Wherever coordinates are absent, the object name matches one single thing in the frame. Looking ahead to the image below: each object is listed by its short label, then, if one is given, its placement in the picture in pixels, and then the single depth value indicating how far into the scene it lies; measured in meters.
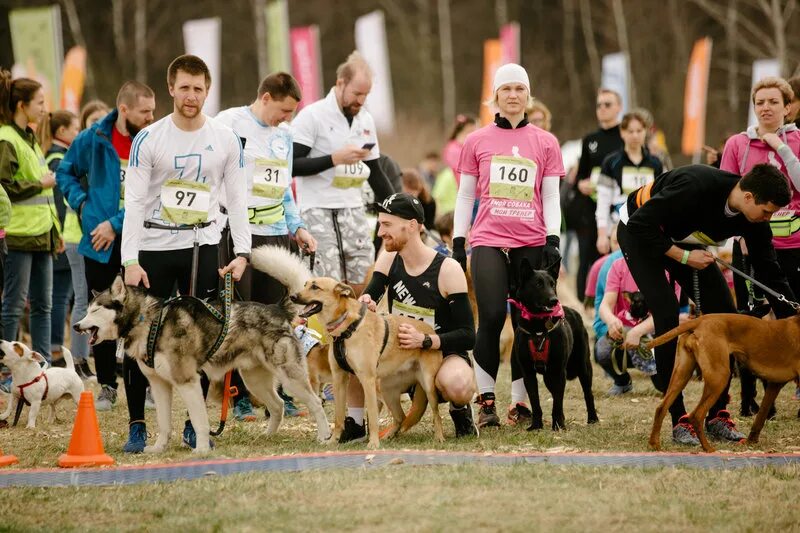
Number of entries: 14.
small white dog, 15.23
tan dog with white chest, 12.75
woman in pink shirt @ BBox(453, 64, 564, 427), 13.94
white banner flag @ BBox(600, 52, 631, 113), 52.59
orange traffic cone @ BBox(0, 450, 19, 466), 12.06
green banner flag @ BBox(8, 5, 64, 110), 43.28
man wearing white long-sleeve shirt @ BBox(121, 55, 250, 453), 12.16
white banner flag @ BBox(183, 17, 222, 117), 53.19
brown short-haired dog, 12.45
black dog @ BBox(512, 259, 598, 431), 13.46
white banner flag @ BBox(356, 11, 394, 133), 58.52
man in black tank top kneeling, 13.08
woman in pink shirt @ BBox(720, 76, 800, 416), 14.01
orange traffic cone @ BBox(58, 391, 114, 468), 11.76
